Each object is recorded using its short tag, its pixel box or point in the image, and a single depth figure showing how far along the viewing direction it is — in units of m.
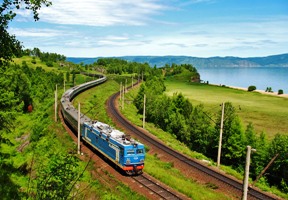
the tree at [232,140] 43.12
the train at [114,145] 30.84
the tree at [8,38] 11.42
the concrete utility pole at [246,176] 14.56
